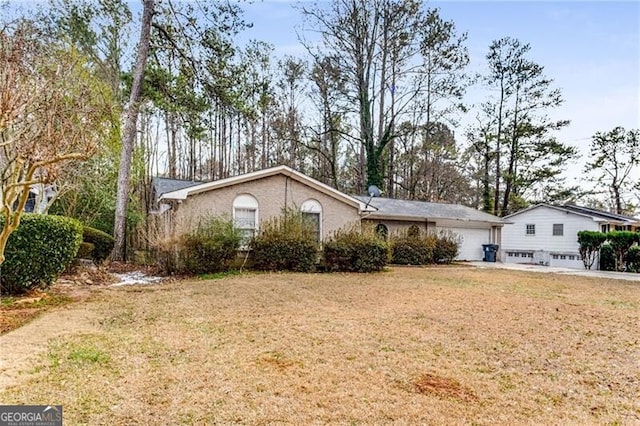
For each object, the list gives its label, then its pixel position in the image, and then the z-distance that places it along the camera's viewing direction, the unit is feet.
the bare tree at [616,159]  86.07
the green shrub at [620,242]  60.54
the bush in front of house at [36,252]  24.73
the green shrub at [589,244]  63.31
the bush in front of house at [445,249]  62.44
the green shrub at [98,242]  46.29
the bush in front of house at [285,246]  43.50
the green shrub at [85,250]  42.31
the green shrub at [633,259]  59.77
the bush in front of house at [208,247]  39.29
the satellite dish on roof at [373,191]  65.46
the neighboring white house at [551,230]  68.28
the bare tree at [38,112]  17.70
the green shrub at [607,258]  62.54
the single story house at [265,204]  43.09
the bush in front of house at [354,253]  45.65
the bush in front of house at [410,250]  58.65
